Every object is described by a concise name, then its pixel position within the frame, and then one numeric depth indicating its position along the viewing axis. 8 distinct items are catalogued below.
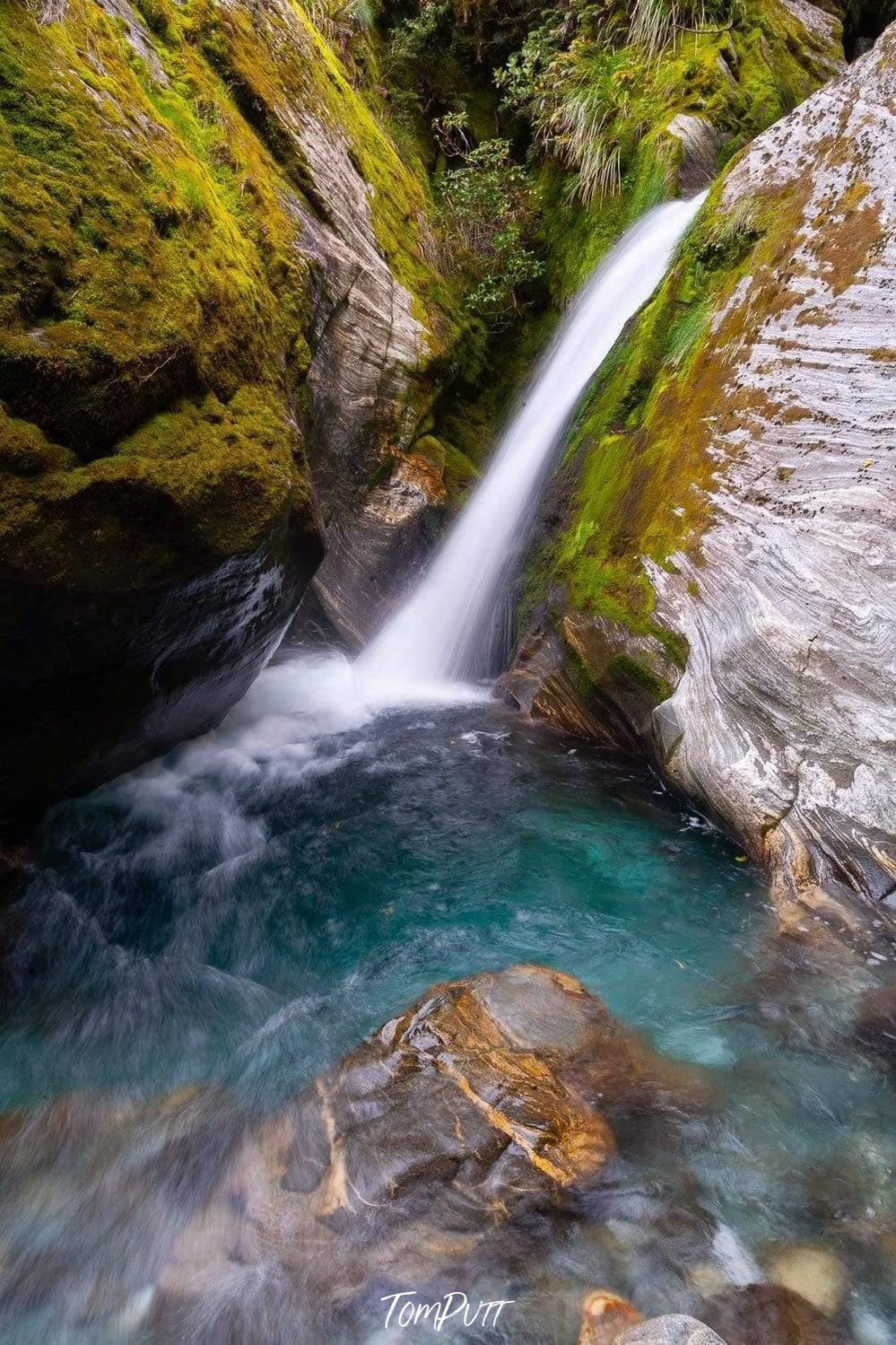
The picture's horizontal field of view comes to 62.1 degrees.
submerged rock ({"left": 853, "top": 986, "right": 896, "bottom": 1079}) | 3.14
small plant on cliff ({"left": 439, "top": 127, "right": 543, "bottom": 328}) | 9.63
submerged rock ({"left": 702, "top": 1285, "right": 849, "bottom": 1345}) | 2.12
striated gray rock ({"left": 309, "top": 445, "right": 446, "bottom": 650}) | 7.82
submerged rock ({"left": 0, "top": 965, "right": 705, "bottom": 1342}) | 2.31
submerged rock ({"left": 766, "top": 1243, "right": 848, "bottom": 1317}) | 2.22
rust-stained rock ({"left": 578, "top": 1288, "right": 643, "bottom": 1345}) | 2.15
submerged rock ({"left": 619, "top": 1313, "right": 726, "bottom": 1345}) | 1.96
